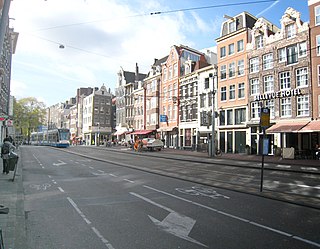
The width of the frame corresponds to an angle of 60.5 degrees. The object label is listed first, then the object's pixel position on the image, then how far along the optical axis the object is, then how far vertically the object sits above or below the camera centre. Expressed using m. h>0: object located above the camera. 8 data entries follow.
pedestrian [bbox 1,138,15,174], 14.25 -0.82
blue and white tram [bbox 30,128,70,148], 50.34 -0.43
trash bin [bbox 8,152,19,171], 13.41 -1.22
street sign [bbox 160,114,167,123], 48.92 +3.24
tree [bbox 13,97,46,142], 77.46 +6.72
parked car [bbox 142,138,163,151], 41.65 -1.20
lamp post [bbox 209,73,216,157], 29.45 -0.92
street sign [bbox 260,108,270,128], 9.95 +0.64
